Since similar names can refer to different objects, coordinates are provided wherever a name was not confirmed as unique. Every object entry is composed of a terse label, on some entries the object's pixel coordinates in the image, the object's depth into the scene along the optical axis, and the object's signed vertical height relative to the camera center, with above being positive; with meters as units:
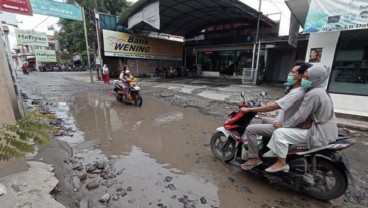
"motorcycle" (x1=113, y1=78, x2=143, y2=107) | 7.62 -1.25
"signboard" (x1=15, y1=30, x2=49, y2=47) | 23.47 +2.76
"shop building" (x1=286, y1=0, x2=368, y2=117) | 5.89 +0.59
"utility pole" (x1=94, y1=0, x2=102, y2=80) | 14.65 +1.39
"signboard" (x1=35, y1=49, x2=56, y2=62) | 32.17 +0.90
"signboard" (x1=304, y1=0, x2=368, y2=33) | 5.70 +1.47
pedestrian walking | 14.32 -0.99
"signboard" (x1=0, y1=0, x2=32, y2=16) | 5.90 +1.69
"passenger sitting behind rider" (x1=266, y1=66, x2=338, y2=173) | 2.45 -0.68
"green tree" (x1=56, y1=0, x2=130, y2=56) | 20.92 +4.21
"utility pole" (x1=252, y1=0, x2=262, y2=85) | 13.75 -0.70
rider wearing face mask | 2.71 -0.66
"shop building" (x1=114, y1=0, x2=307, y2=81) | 14.12 +2.76
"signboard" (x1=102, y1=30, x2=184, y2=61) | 16.34 +1.43
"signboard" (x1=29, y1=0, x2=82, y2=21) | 9.20 +2.61
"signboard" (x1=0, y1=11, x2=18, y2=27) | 9.76 +2.14
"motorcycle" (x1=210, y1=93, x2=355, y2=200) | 2.50 -1.39
